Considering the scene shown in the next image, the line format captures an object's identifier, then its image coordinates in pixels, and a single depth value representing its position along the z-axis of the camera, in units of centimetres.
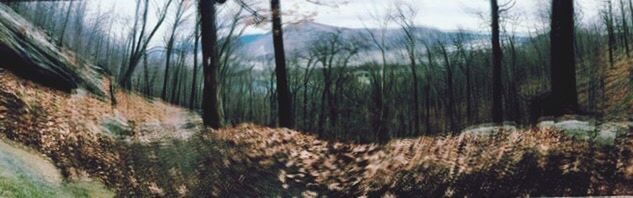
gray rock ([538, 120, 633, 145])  912
